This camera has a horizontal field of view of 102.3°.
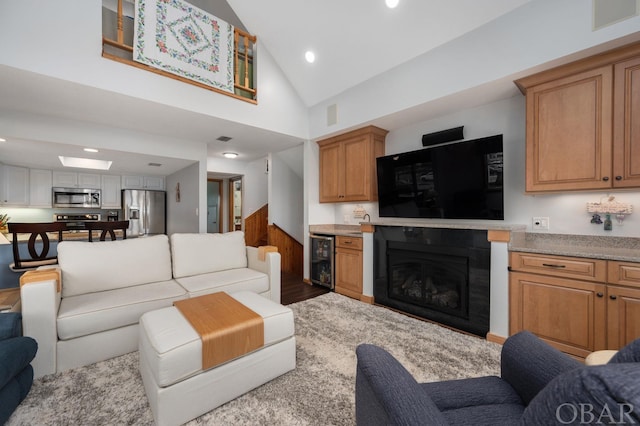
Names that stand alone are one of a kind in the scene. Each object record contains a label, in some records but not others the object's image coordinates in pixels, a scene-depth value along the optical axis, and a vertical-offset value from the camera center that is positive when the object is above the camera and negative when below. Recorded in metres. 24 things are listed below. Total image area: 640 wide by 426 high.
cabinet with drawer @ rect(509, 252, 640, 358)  1.82 -0.70
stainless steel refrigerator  5.75 -0.01
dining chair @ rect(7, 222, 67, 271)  2.62 -0.37
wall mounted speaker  3.02 +0.91
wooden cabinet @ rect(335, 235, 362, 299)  3.51 -0.79
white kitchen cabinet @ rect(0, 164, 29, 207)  4.49 +0.45
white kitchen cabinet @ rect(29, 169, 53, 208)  4.86 +0.44
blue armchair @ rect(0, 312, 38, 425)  1.32 -0.81
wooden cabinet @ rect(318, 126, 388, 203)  3.69 +0.71
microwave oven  5.07 +0.27
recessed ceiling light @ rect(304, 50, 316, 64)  3.52 +2.13
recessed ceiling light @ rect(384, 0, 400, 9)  2.58 +2.09
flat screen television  2.56 +0.33
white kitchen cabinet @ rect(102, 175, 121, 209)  5.65 +0.42
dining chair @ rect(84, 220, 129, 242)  3.16 -0.20
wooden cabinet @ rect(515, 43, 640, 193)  1.90 +0.70
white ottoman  1.36 -0.94
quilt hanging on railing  2.75 +1.96
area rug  1.46 -1.17
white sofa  1.79 -0.71
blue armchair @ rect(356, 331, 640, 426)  0.37 -0.55
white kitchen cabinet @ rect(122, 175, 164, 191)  5.88 +0.68
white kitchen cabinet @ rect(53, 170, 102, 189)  5.14 +0.64
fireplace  2.45 -0.68
